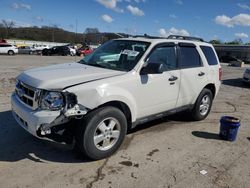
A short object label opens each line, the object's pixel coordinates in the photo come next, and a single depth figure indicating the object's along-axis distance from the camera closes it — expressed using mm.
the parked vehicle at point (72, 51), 28782
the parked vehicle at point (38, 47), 33328
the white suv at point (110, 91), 2575
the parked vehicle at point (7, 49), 26216
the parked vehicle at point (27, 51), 32649
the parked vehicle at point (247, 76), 9631
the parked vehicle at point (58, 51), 29264
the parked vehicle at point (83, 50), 29219
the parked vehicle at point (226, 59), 38561
